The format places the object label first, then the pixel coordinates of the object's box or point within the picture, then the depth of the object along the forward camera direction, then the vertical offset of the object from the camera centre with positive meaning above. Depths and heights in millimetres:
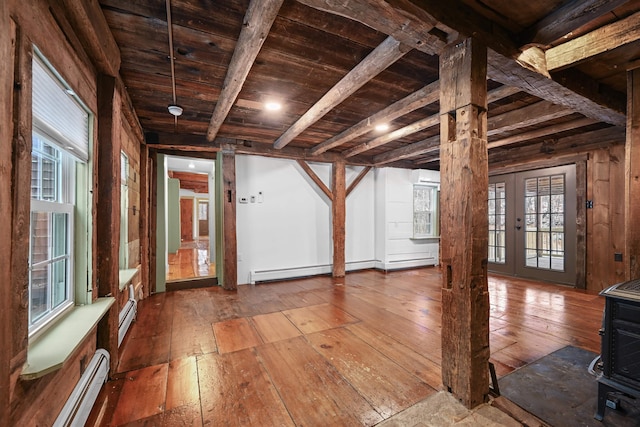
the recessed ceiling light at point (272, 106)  2889 +1208
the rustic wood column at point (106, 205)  1931 +70
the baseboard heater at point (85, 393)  1369 -1031
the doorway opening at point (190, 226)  5252 -433
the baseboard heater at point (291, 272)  4723 -1080
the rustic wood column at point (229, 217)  4285 -37
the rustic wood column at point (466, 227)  1531 -68
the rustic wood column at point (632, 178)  2102 +298
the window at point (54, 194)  1296 +116
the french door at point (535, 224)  4488 -160
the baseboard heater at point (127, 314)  2520 -1044
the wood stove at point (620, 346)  1438 -731
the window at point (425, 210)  6250 +119
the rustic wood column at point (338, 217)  5184 -40
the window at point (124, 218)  2889 -40
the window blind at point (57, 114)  1217 +533
